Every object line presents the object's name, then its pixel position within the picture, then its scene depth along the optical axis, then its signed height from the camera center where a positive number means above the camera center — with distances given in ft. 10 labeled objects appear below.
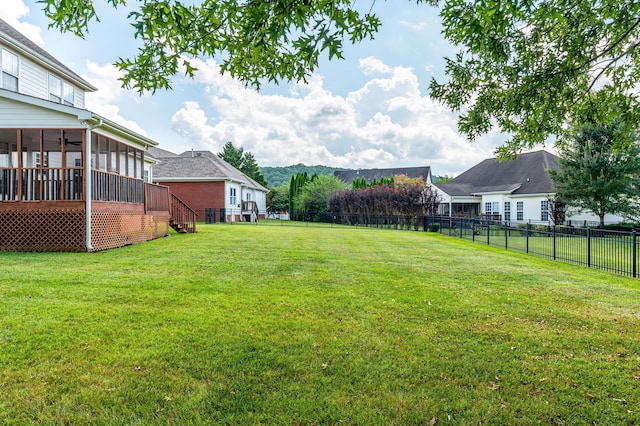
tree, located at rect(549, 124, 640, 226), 77.68 +8.29
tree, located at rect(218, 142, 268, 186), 216.13 +31.81
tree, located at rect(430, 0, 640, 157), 18.13 +7.44
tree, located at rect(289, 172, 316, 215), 132.26 +9.30
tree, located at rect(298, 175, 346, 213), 120.88 +6.31
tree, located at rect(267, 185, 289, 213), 167.22 +5.88
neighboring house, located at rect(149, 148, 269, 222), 97.25 +8.05
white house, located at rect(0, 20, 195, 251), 34.81 +2.28
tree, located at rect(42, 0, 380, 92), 10.58 +5.81
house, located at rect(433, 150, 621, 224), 93.50 +5.93
